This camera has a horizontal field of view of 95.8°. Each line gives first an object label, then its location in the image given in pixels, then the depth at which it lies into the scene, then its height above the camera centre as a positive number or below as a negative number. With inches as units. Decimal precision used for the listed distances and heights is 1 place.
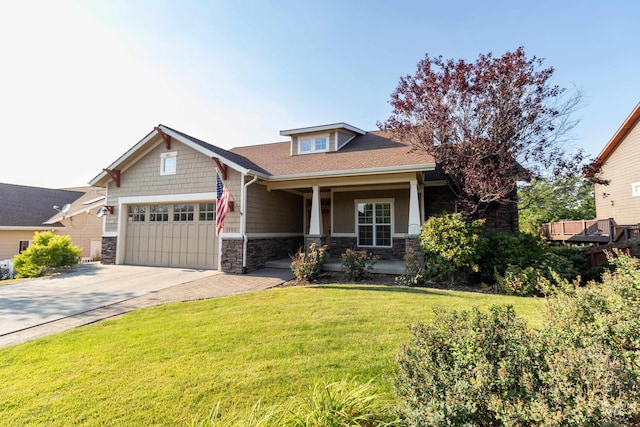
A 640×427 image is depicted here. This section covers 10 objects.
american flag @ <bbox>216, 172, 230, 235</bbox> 394.8 +43.9
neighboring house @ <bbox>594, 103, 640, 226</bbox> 579.2 +143.0
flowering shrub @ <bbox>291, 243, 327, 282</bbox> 340.5 -33.8
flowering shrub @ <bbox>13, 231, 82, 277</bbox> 411.2 -28.3
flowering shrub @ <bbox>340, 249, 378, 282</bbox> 350.9 -33.5
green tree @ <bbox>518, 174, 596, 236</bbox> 855.1 +101.3
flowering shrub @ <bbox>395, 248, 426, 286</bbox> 325.4 -40.5
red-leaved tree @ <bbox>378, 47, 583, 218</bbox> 349.7 +149.5
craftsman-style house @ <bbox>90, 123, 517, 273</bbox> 410.0 +60.3
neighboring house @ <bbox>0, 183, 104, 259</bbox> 713.0 +41.3
